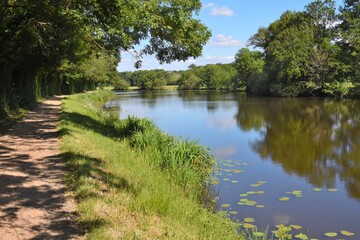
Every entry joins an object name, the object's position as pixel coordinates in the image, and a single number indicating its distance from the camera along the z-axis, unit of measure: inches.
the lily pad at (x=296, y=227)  326.3
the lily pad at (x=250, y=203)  385.9
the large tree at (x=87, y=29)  476.4
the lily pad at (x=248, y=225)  321.1
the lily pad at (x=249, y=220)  337.2
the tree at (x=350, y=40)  1953.7
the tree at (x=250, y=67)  2773.9
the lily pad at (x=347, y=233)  312.4
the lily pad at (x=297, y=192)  427.5
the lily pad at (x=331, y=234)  310.5
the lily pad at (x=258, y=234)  294.1
